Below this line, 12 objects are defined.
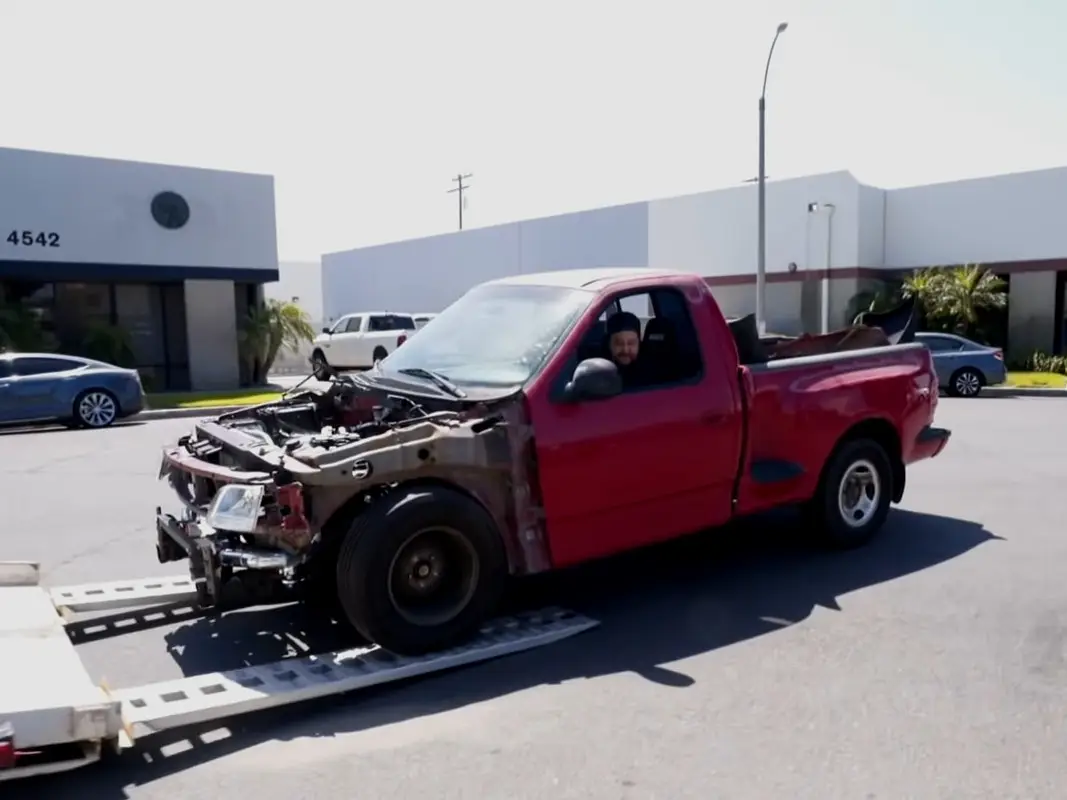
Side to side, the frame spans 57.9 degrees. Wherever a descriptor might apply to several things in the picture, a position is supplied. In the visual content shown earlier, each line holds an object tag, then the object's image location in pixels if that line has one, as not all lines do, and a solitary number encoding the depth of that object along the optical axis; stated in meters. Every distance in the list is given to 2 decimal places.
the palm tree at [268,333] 25.23
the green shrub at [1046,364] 25.75
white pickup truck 27.06
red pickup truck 4.67
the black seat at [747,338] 6.58
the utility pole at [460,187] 60.75
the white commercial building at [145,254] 21.92
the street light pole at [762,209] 23.17
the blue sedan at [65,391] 15.49
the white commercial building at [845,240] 27.58
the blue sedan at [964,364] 19.84
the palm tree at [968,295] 26.64
